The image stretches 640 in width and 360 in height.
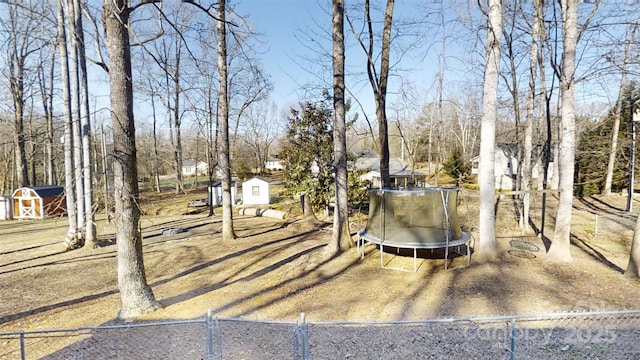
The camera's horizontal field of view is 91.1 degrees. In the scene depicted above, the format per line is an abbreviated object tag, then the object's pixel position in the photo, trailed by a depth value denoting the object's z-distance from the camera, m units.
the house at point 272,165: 58.31
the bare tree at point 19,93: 18.67
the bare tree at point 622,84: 6.58
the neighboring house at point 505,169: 27.72
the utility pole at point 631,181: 13.27
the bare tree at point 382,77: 10.56
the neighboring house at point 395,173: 23.58
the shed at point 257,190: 22.25
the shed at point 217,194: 23.08
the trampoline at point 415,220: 7.36
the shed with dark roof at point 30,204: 17.62
